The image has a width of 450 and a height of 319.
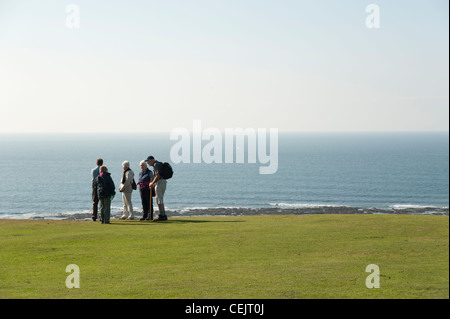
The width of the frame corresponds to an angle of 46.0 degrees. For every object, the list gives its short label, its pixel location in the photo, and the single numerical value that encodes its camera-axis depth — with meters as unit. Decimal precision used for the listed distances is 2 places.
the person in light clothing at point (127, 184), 23.89
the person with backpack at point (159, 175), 23.41
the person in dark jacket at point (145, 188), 24.00
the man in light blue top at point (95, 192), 23.41
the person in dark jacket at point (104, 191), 22.39
